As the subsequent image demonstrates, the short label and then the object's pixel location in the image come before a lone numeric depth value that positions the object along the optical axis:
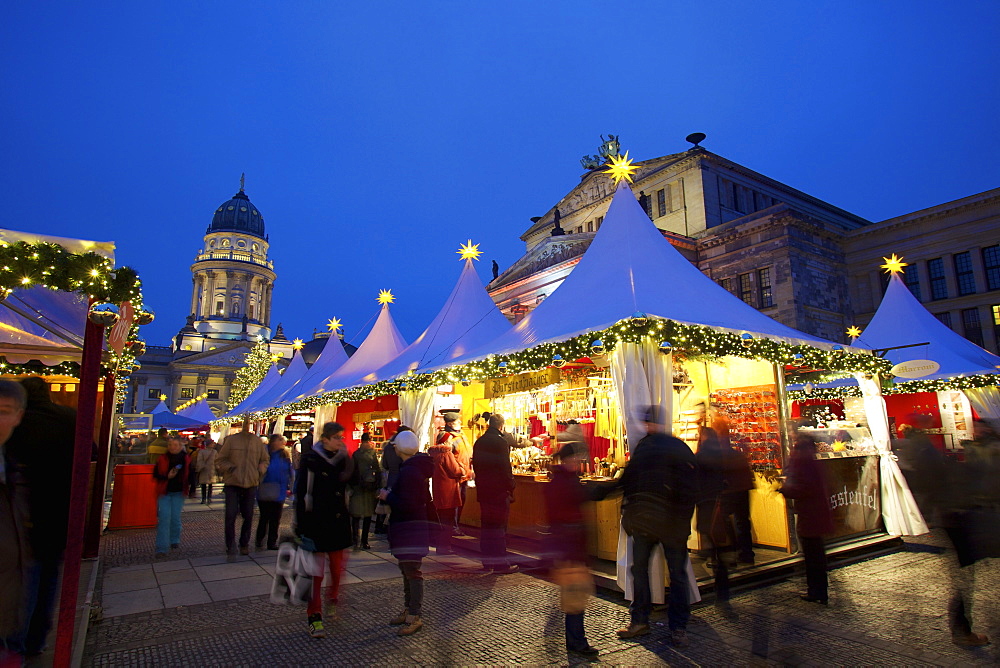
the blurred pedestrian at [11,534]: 2.80
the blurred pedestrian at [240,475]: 7.94
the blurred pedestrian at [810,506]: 5.13
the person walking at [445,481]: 7.53
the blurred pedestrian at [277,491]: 8.18
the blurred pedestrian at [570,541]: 4.18
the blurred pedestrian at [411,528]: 4.68
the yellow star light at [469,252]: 13.59
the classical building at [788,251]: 29.12
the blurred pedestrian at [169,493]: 8.13
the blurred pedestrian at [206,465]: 13.77
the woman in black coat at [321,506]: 4.64
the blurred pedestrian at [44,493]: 3.35
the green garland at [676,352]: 6.55
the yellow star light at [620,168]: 8.21
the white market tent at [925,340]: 13.15
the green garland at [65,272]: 4.75
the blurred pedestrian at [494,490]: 6.80
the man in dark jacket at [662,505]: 4.53
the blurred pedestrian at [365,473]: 6.73
